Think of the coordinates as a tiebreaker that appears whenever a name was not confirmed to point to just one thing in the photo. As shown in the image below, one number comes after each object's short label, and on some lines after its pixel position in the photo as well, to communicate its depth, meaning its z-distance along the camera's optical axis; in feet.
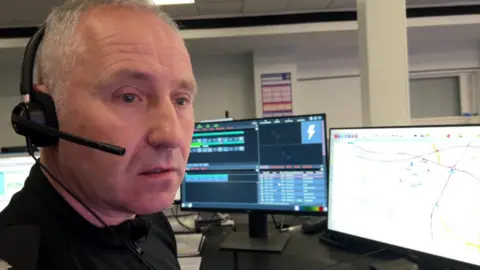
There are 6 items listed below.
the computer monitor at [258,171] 4.64
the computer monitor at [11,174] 5.77
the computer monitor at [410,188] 3.10
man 1.93
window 20.12
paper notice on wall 18.34
